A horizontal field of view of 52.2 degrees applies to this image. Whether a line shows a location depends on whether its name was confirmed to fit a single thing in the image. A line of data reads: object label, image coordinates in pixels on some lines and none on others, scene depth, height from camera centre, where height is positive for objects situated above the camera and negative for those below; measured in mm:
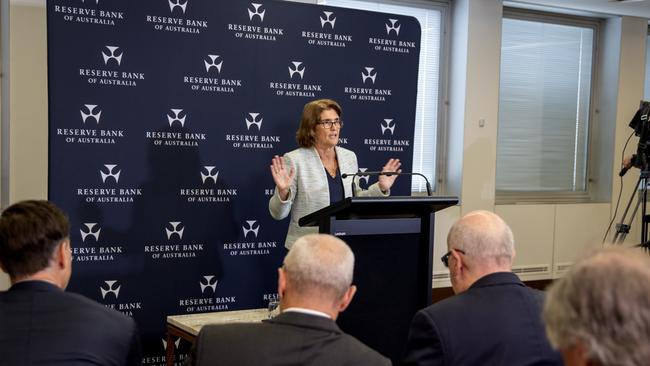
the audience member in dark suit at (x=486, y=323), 1684 -476
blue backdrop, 3559 +9
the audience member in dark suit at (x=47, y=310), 1510 -431
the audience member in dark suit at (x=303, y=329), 1447 -437
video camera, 4770 -10
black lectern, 2557 -489
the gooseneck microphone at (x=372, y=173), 2929 -179
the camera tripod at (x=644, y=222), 4746 -571
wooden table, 2887 -857
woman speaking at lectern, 3391 -179
